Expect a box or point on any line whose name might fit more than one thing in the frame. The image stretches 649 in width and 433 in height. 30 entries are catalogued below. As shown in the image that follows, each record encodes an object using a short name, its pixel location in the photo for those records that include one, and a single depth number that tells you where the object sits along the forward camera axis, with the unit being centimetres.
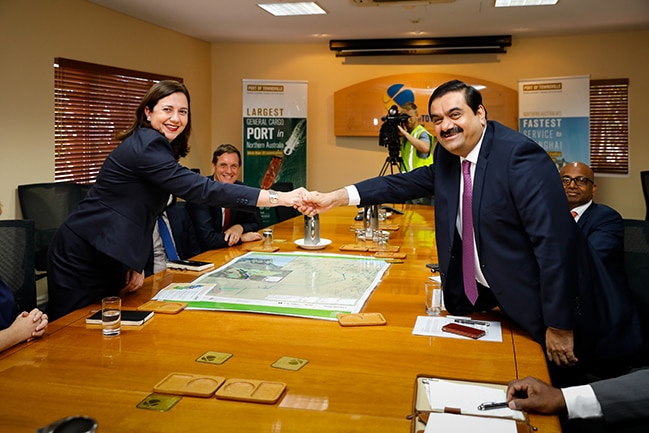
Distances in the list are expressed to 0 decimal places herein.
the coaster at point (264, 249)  293
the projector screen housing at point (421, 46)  692
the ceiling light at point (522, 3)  527
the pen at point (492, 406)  119
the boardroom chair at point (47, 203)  441
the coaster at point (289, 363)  141
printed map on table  192
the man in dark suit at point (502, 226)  167
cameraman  563
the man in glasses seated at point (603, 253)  191
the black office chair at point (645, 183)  532
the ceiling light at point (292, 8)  535
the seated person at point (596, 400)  120
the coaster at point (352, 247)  296
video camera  520
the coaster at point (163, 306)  185
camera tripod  525
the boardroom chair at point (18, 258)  220
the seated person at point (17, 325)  150
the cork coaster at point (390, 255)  279
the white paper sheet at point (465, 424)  111
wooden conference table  115
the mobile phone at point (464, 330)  165
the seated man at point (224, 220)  330
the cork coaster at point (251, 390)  122
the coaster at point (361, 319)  174
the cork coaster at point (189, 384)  125
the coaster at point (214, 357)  144
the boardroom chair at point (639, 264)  218
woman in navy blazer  208
